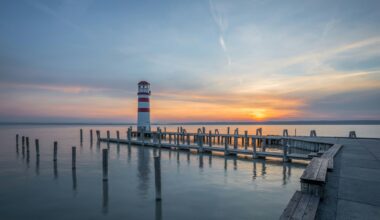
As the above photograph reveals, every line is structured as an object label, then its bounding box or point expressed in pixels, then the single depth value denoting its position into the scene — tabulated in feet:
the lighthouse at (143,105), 131.03
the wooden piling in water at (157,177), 34.37
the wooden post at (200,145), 82.56
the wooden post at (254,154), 67.85
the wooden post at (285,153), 62.09
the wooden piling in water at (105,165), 45.88
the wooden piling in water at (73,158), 57.01
